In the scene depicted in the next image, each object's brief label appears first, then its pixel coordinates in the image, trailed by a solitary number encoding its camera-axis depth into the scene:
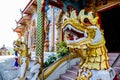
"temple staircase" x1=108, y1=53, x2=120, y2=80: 1.94
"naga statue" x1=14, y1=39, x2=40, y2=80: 2.35
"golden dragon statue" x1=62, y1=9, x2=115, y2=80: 1.30
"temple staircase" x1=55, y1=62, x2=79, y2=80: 2.46
